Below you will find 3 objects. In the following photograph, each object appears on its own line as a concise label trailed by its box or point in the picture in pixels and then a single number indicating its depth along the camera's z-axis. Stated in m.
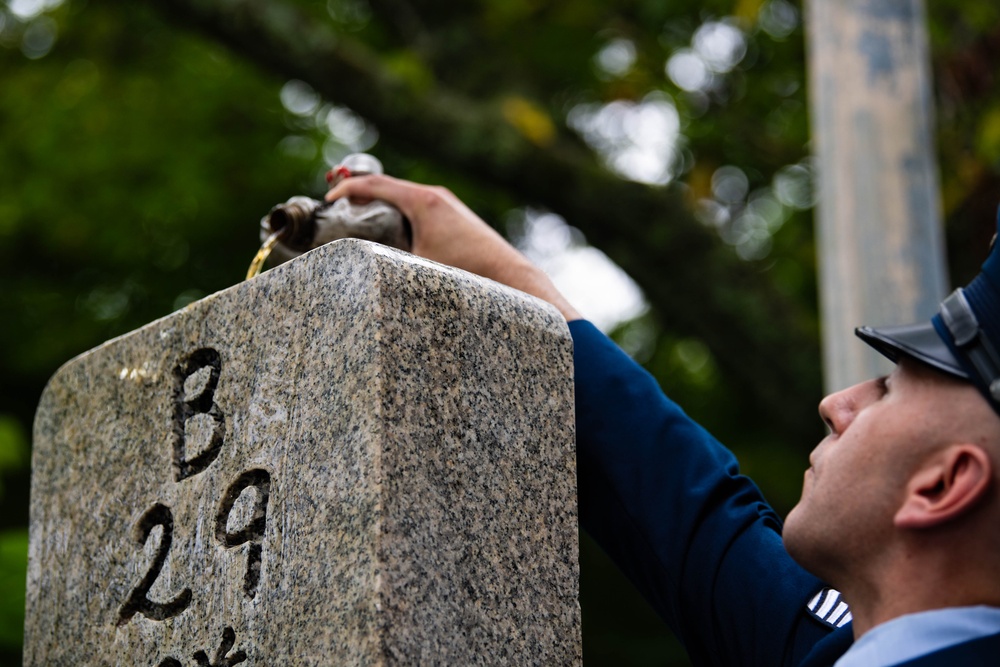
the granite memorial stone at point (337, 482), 2.13
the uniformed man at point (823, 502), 2.04
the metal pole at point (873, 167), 4.00
